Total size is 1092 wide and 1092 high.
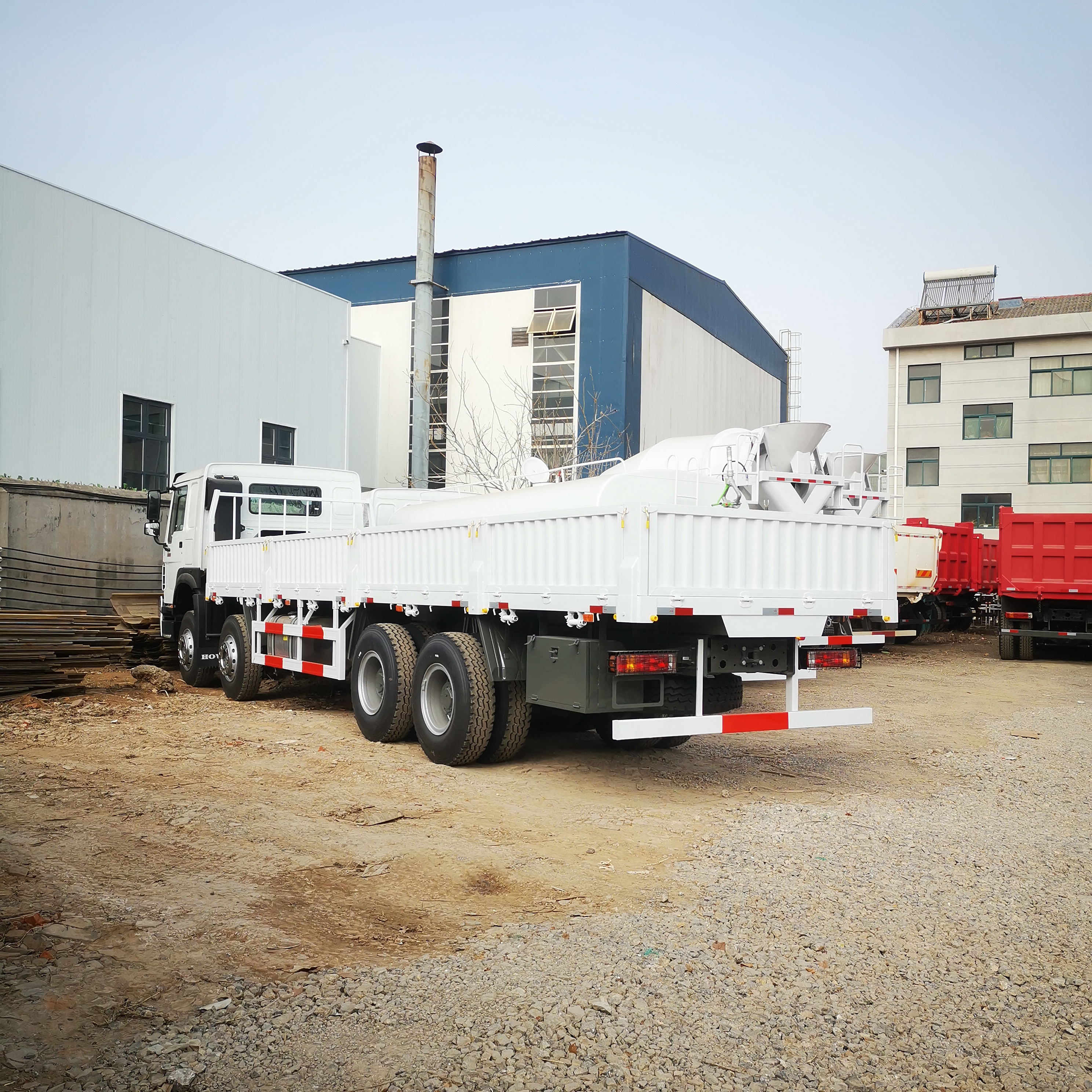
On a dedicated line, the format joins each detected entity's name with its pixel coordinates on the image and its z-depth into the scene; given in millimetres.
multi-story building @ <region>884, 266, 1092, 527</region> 39375
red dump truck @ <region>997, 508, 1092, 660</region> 19453
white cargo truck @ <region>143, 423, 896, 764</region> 6965
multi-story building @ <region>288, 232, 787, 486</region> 30891
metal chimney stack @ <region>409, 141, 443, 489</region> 31844
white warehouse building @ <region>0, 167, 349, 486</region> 21375
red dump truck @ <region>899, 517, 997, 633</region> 24047
